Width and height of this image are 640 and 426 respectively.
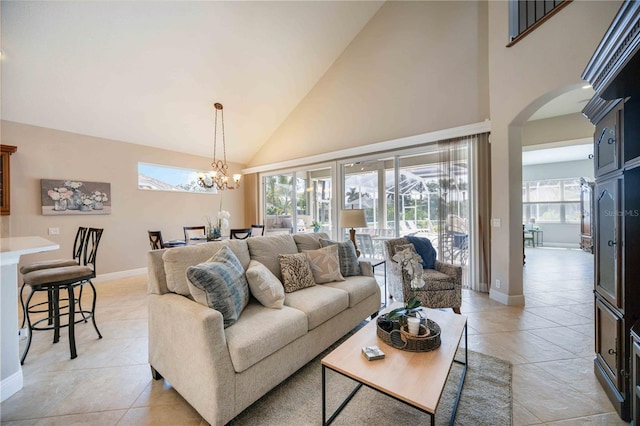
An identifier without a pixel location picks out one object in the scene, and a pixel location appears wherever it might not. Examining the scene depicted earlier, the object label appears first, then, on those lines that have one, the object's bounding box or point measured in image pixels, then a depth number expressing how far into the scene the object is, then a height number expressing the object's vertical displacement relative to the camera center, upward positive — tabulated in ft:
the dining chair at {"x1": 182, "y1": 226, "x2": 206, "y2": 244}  17.34 -1.23
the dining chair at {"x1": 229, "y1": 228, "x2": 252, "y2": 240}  15.32 -1.19
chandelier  15.26 +4.57
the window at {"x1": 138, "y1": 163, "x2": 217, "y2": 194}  17.72 +2.72
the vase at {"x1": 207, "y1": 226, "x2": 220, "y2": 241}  13.66 -1.07
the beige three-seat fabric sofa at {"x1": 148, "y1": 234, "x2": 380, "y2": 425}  4.76 -2.70
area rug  5.14 -4.21
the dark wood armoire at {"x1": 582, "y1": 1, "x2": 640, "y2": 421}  4.50 +0.13
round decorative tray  5.05 -2.59
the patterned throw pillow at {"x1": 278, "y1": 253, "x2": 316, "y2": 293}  8.13 -1.93
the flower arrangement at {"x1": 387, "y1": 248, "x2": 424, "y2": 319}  5.66 -1.38
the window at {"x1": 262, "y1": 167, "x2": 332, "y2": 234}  19.65 +1.10
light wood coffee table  3.86 -2.76
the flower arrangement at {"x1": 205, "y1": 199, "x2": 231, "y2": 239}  13.71 -0.75
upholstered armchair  9.66 -2.93
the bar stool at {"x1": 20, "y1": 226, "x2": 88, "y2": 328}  8.45 -1.76
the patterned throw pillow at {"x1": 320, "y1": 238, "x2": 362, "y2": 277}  9.70 -1.78
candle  5.29 -2.39
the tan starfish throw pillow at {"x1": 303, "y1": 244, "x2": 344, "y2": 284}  8.84 -1.83
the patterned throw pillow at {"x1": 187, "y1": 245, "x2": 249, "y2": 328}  5.43 -1.65
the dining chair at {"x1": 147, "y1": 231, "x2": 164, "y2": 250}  12.68 -1.28
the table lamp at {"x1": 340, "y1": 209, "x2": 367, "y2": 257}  12.10 -0.28
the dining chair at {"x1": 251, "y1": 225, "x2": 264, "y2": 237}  18.15 -1.17
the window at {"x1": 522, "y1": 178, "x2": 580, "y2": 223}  27.76 +1.26
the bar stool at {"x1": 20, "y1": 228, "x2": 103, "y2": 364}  7.13 -1.95
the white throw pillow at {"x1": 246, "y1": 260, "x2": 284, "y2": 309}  6.68 -2.03
